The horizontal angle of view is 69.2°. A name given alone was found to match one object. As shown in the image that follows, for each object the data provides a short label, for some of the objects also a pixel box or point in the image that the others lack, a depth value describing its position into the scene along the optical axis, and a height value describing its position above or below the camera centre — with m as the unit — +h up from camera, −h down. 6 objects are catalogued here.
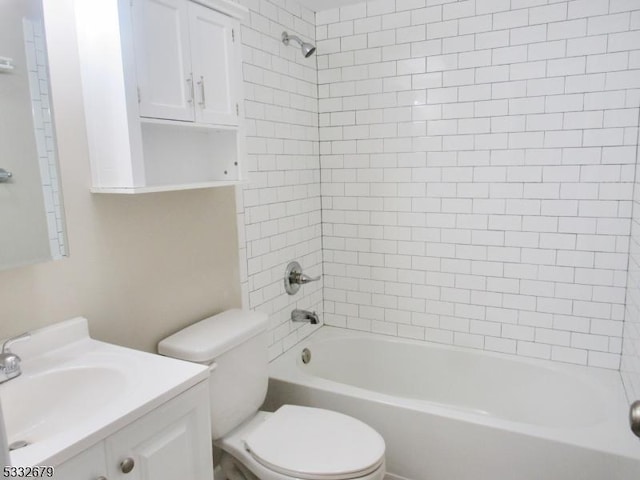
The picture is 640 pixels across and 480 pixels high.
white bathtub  1.87 -1.17
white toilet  1.68 -1.04
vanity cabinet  1.09 -0.71
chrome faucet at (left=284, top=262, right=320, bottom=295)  2.68 -0.64
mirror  1.30 +0.09
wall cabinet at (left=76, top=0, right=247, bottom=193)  1.45 +0.29
